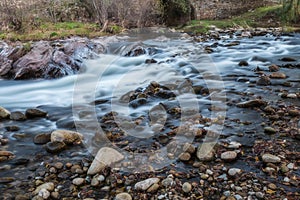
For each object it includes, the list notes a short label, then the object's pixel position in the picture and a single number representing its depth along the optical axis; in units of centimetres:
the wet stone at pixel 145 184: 283
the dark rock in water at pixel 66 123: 431
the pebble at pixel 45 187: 282
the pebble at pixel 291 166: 296
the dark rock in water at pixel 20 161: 334
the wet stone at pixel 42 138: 381
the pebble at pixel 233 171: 294
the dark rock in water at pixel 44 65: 741
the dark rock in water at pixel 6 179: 301
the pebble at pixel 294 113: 408
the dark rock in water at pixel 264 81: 550
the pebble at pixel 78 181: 294
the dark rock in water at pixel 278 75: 582
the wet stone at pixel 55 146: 354
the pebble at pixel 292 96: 477
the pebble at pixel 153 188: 280
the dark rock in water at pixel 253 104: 448
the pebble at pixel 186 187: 277
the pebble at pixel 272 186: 270
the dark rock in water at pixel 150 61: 815
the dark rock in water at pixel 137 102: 497
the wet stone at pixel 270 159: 306
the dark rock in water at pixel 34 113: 469
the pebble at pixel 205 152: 322
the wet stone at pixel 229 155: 318
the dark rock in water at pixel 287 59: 724
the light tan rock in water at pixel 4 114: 465
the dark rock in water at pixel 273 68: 643
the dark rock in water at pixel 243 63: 719
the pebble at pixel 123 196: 271
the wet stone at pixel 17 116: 459
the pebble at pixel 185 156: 327
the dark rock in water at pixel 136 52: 914
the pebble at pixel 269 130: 368
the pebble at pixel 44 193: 275
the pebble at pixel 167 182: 287
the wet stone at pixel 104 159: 312
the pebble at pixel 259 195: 261
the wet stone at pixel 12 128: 419
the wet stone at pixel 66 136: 372
